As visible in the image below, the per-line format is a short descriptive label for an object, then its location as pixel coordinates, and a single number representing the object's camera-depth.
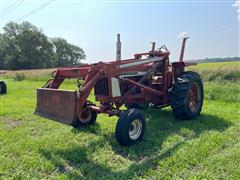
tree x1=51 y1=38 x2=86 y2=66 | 49.29
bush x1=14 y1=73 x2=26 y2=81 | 18.57
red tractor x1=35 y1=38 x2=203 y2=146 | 3.12
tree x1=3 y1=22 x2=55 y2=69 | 38.29
